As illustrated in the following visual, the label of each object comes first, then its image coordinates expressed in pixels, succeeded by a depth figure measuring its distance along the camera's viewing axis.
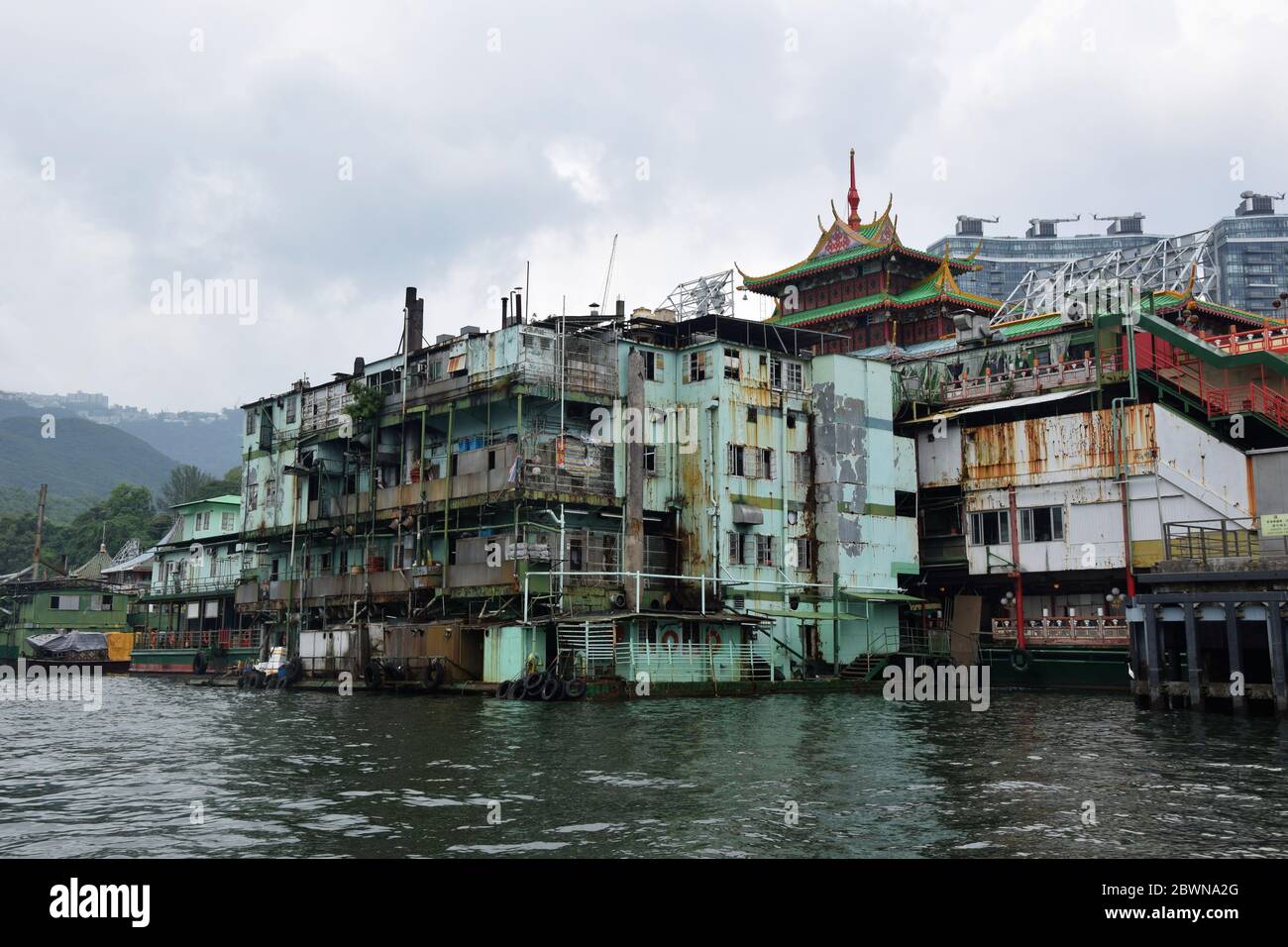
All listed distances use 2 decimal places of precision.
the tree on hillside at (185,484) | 166.50
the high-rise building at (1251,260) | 189.50
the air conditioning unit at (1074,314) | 62.38
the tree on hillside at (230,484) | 143.62
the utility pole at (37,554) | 92.10
